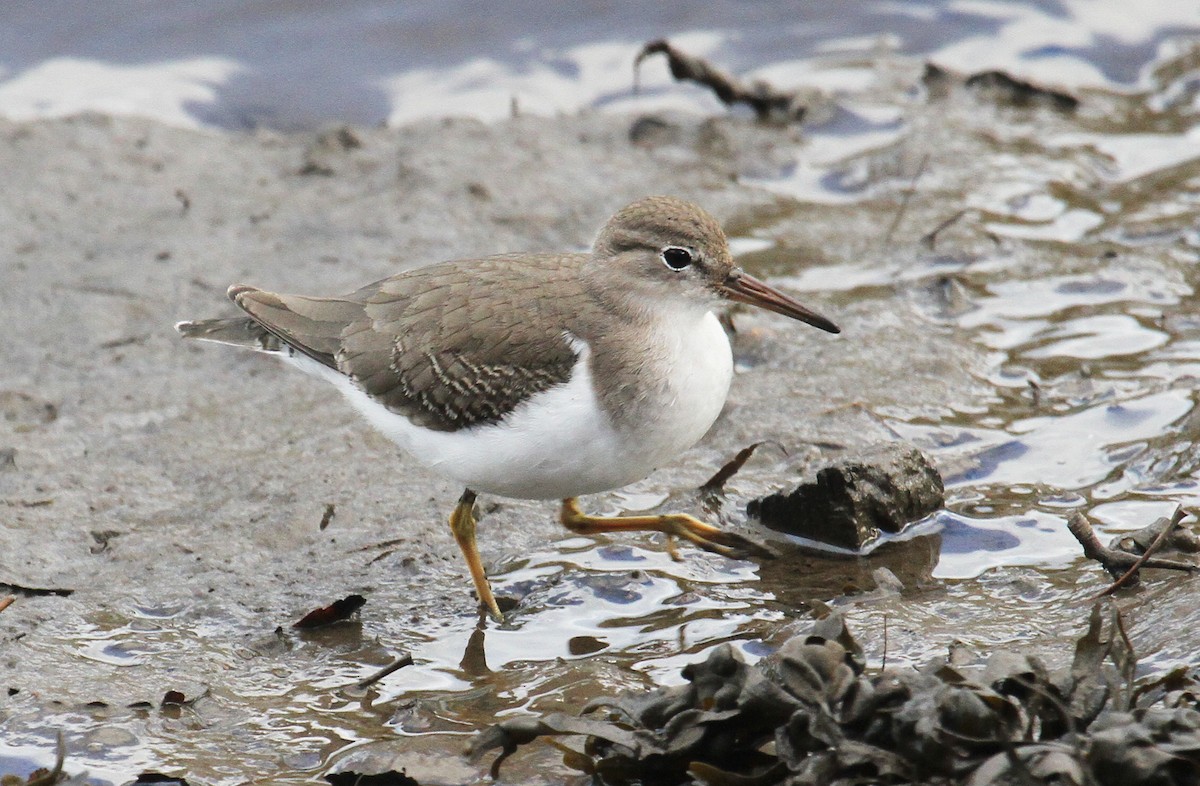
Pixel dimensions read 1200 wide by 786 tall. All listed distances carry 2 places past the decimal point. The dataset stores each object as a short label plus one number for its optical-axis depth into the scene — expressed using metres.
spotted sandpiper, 11.15
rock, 11.91
